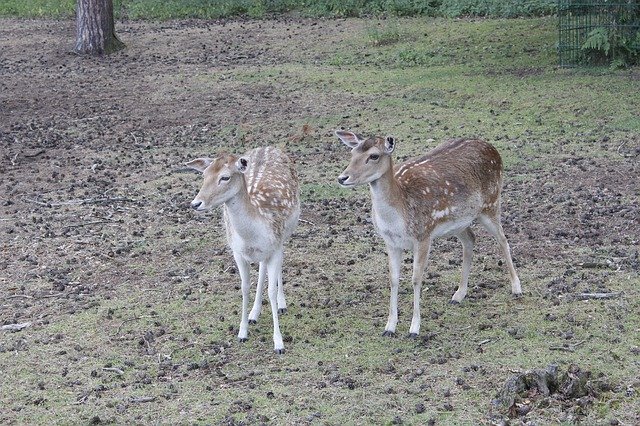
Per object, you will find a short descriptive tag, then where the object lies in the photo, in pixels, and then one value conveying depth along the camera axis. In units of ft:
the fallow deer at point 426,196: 42.04
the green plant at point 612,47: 93.25
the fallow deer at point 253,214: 40.47
